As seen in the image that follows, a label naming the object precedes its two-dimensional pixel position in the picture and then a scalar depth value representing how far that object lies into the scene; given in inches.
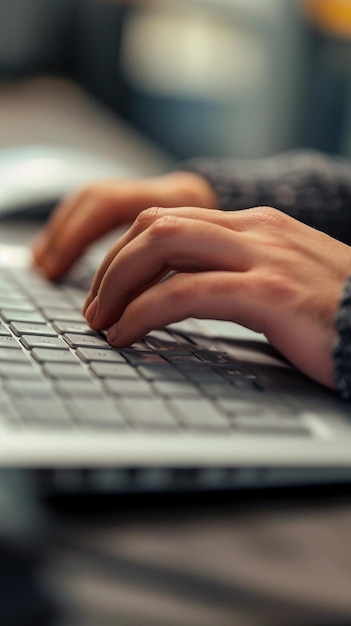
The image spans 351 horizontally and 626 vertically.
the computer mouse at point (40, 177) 36.1
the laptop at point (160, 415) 19.6
